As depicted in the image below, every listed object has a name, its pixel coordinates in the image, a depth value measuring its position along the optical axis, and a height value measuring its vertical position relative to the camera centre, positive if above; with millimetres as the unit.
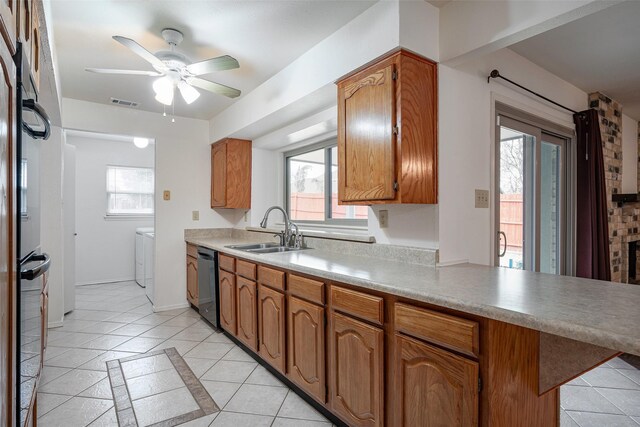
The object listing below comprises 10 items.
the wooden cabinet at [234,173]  3819 +473
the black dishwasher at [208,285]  3154 -689
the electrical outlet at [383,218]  2182 -23
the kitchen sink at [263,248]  3018 -307
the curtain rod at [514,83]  2125 +894
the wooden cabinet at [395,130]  1778 +466
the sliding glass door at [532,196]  2422 +146
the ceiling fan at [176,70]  2023 +917
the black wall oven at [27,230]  977 -51
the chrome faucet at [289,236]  2980 -194
